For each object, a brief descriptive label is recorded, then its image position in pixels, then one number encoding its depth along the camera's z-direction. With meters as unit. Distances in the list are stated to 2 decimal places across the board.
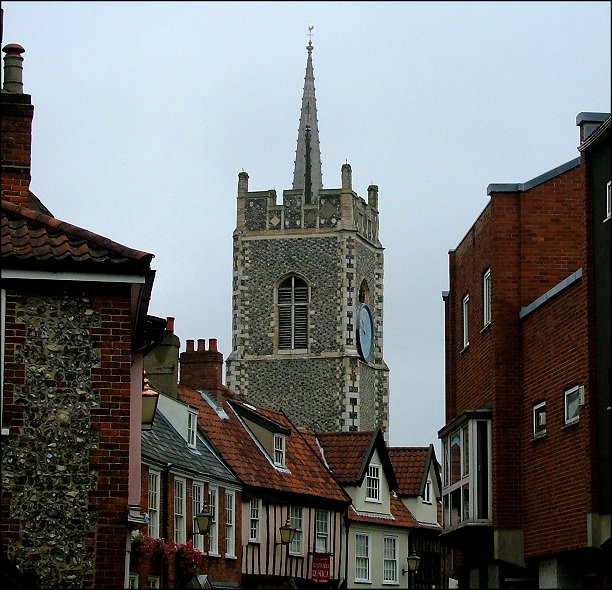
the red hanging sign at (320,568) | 42.93
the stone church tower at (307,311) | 76.31
